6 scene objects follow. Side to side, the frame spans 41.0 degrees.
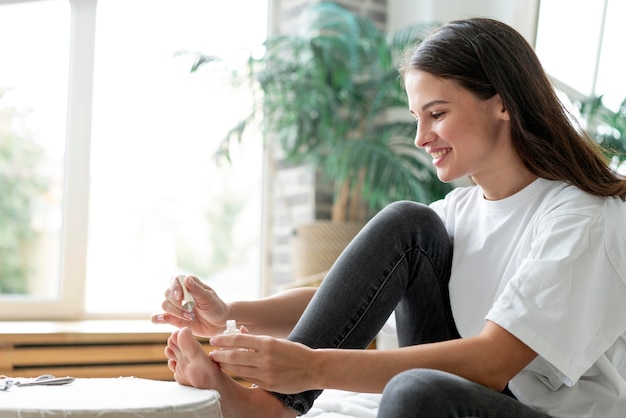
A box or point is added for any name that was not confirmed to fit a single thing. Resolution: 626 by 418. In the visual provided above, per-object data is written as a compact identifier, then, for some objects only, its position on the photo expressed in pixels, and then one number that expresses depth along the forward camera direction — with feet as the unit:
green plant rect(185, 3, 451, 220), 9.52
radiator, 9.20
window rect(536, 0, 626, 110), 8.05
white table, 3.74
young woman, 3.94
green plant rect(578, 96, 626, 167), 7.84
